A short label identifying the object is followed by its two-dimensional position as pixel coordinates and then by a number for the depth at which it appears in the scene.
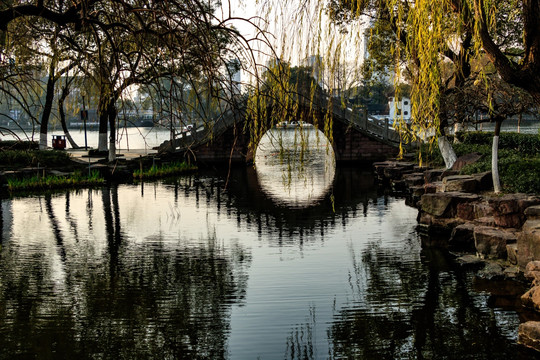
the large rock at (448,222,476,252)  11.67
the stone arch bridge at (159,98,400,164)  30.20
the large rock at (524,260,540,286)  8.19
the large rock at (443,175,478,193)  14.15
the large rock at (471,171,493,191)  14.11
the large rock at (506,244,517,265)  9.73
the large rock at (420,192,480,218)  13.02
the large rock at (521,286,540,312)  7.89
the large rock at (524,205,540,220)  10.17
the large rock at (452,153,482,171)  17.81
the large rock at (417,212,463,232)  12.93
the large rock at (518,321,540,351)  6.75
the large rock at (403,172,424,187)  19.56
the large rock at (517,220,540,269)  9.00
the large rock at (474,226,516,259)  10.30
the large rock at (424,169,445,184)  18.92
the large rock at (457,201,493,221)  12.19
